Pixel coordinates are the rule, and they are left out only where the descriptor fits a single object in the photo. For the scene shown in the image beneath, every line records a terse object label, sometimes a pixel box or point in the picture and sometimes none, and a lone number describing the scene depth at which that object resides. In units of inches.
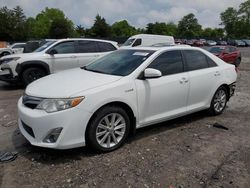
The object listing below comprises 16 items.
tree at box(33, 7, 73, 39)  3211.6
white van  758.5
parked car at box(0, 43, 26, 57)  741.1
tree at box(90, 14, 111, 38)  2662.4
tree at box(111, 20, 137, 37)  3907.5
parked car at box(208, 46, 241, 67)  629.3
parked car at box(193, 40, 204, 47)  2146.2
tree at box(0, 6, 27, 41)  2079.2
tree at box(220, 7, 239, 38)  3878.0
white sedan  141.3
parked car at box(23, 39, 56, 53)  627.9
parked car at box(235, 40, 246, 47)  2214.6
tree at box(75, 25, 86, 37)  2877.2
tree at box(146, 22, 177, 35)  3560.5
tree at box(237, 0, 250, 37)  3754.9
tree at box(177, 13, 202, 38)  4028.1
